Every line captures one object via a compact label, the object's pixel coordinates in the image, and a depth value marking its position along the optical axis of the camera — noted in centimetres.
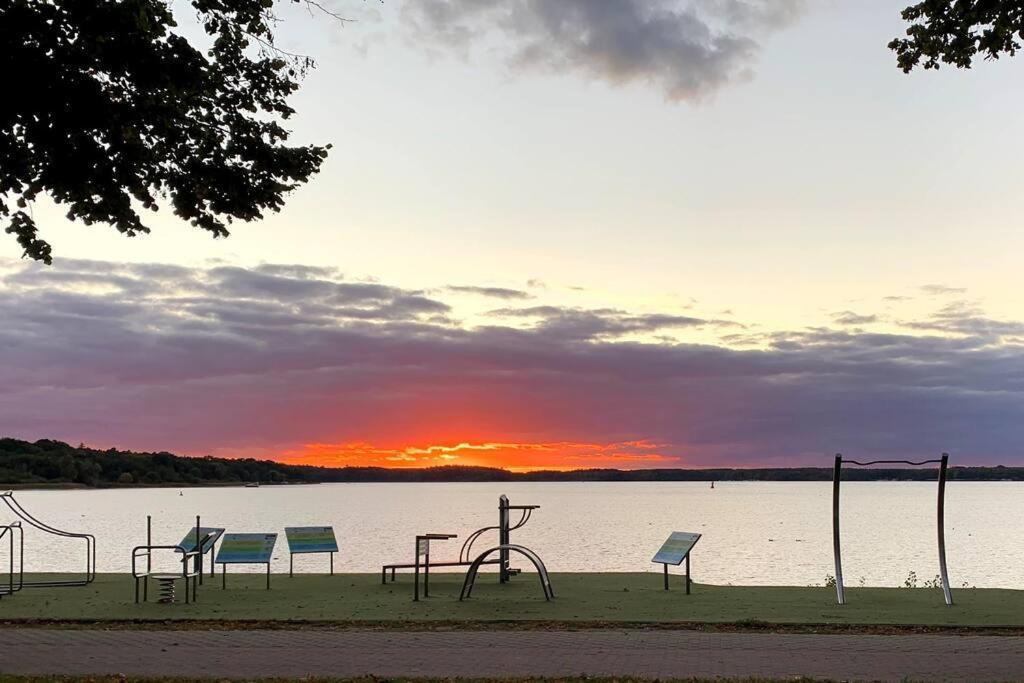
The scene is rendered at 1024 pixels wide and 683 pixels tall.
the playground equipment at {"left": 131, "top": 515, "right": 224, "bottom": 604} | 1731
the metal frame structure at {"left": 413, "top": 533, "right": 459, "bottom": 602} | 1736
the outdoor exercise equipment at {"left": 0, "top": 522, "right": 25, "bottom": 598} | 1867
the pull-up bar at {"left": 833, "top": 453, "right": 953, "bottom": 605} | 1602
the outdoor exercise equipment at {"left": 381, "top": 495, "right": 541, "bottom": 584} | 1940
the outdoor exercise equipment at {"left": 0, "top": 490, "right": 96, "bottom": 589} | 1870
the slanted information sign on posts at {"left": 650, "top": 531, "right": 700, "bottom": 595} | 1797
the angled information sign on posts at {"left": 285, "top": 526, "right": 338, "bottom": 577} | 2136
